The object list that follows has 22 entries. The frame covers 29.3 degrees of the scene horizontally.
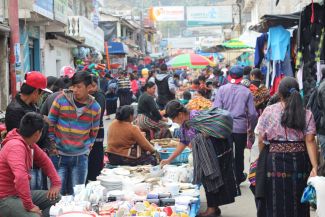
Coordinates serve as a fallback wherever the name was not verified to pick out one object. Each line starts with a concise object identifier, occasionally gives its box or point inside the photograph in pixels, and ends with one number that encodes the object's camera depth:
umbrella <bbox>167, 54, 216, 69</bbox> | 25.33
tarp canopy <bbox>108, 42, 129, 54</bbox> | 32.50
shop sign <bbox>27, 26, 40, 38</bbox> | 19.17
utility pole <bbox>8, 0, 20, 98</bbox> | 12.04
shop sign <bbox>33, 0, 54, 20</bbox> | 16.53
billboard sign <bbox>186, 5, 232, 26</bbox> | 74.50
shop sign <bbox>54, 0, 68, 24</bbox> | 18.72
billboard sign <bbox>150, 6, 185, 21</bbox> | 81.31
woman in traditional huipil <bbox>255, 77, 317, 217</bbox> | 5.80
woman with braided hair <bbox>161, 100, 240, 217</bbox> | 7.29
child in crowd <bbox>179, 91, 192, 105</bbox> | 14.60
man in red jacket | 5.32
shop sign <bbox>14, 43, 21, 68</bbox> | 12.33
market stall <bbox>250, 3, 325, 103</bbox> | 8.51
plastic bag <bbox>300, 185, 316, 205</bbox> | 5.29
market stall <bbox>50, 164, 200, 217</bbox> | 5.75
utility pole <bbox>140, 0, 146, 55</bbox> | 65.71
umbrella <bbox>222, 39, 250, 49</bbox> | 18.23
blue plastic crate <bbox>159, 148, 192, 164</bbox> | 8.91
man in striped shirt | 7.03
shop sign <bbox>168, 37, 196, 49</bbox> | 99.91
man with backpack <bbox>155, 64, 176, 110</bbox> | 14.77
